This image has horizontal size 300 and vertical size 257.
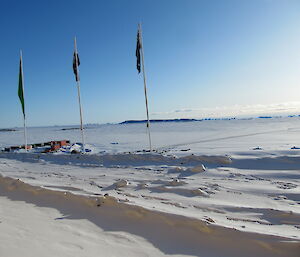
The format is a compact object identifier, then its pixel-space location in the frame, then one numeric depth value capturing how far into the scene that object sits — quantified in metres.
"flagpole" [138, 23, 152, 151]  10.27
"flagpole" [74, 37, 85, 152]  11.67
